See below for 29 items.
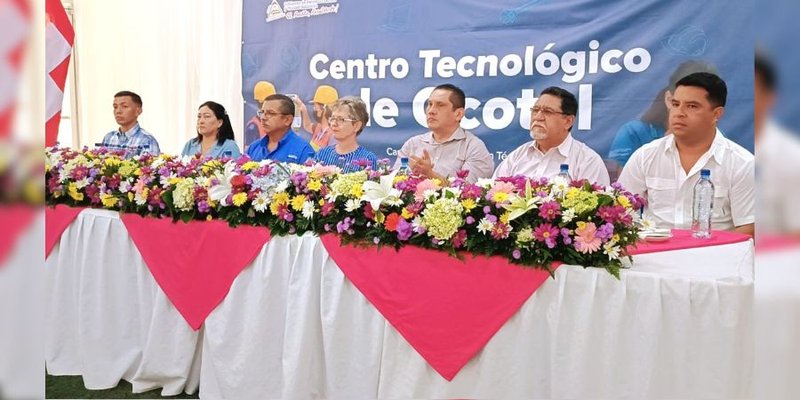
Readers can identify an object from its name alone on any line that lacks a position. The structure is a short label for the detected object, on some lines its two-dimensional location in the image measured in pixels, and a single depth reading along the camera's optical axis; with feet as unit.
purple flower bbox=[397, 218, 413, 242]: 6.69
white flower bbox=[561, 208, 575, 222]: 5.95
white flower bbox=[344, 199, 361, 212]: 7.02
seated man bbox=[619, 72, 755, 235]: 9.48
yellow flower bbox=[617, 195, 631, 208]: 6.13
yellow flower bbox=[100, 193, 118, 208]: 9.17
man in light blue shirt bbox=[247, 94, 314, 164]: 13.55
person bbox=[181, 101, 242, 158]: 14.49
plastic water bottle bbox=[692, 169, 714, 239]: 7.96
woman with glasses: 12.81
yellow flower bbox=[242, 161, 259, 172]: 8.25
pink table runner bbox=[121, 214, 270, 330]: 7.96
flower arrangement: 6.02
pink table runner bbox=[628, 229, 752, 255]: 6.91
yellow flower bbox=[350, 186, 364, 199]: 7.07
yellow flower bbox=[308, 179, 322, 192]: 7.49
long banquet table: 5.57
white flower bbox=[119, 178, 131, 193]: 8.98
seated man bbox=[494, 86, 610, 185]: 11.65
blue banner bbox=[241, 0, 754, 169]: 11.64
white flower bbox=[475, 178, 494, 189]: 6.91
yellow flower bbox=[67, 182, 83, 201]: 9.54
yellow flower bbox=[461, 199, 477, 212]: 6.40
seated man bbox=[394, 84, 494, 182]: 12.82
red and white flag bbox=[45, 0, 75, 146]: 14.28
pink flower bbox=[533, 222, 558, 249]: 5.95
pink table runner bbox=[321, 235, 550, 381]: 6.28
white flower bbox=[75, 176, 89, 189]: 9.49
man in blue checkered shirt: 15.26
